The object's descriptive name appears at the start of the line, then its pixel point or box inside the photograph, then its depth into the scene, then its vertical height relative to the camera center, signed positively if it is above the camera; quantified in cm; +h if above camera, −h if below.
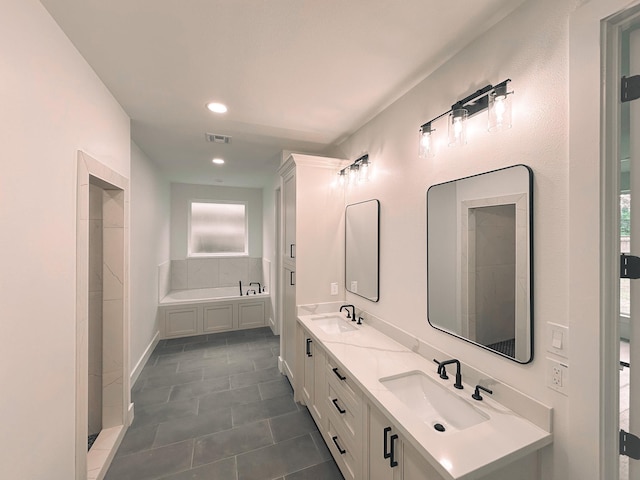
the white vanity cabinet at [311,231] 262 +9
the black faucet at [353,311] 245 -70
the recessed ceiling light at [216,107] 204 +105
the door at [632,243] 91 -1
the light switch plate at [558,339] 102 -40
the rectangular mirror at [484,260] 116 -11
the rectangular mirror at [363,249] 222 -9
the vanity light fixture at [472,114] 119 +63
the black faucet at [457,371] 136 -70
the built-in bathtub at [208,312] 420 -123
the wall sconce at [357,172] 229 +63
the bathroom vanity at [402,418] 99 -80
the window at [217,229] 541 +22
